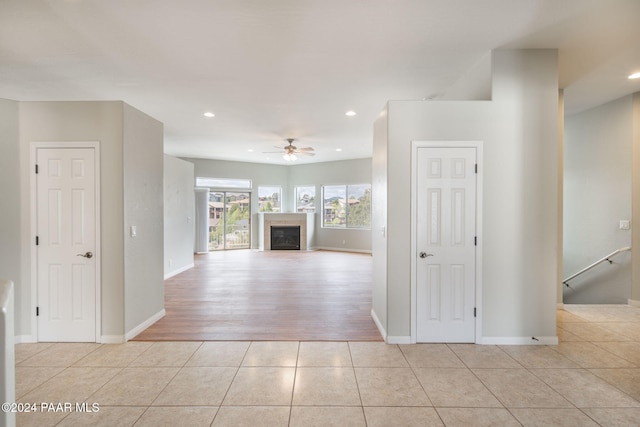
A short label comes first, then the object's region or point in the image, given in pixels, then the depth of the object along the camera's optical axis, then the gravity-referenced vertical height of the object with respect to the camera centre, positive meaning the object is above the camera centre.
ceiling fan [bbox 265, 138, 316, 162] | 6.94 +1.40
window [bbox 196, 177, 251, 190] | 9.98 +0.99
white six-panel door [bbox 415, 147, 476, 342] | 3.25 -0.42
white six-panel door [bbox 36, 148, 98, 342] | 3.29 -0.38
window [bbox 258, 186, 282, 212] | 11.02 +0.50
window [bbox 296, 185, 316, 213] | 11.05 +0.47
